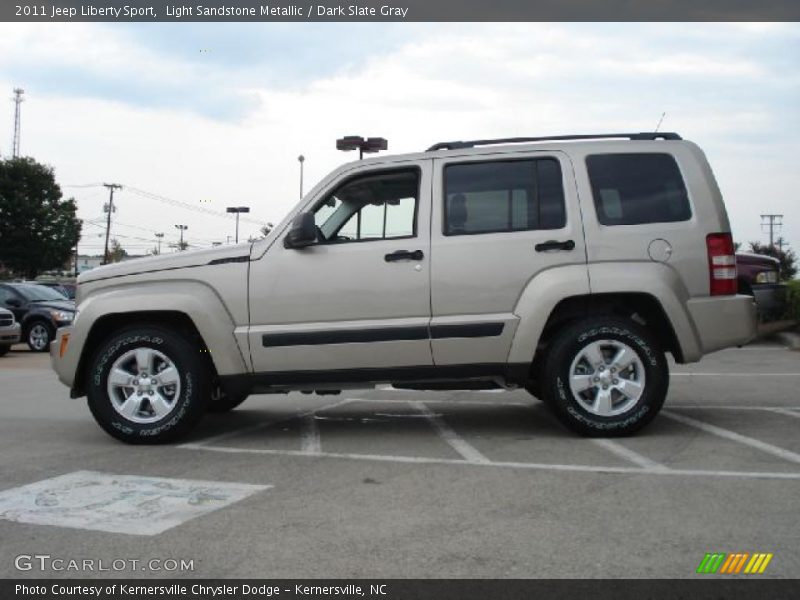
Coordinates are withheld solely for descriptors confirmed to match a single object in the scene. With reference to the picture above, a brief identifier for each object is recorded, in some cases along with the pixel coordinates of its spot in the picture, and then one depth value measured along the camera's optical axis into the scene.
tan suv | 5.76
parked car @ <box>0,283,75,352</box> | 18.66
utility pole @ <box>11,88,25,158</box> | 72.18
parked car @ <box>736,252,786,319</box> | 12.16
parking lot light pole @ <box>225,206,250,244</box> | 27.36
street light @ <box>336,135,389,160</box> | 19.75
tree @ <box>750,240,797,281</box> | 55.15
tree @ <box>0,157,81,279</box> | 49.31
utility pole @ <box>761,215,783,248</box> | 95.19
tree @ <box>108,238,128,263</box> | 106.62
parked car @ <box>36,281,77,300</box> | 25.49
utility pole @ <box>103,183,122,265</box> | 79.00
